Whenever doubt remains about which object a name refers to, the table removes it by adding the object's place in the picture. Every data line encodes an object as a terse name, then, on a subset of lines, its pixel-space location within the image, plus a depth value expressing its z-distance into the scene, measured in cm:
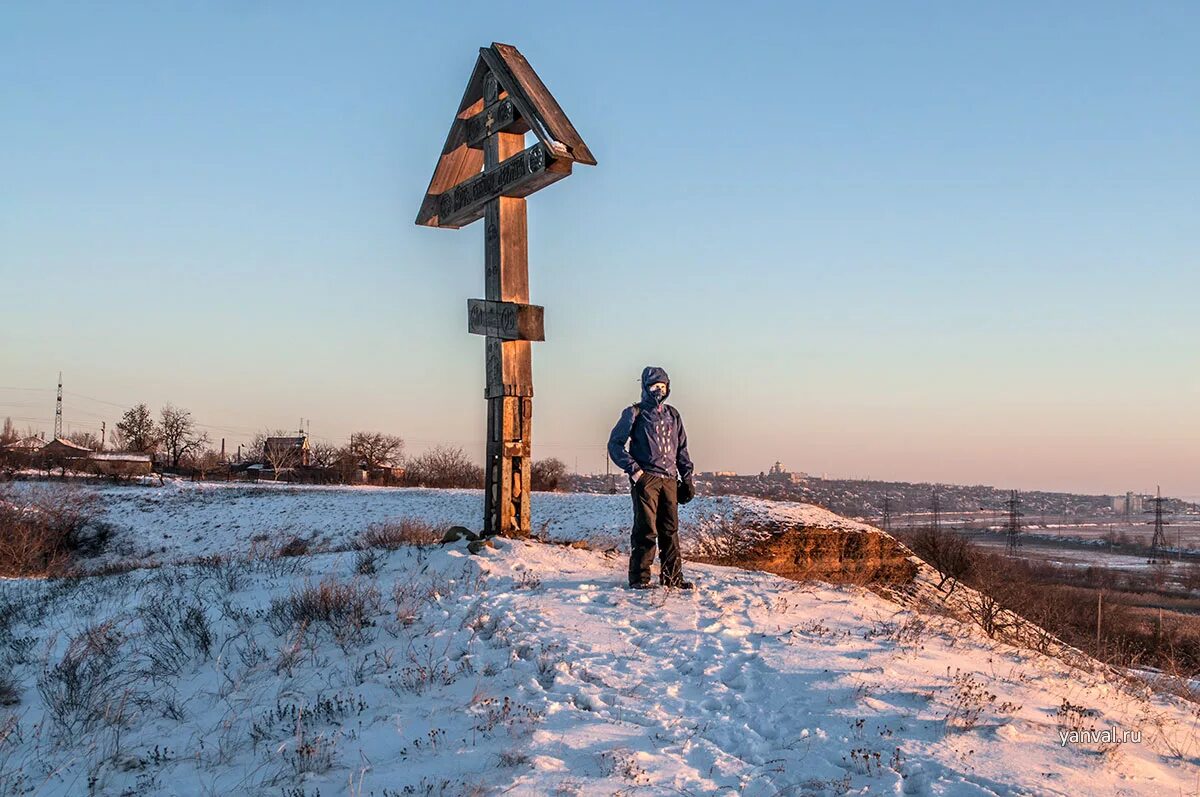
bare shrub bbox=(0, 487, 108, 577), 2034
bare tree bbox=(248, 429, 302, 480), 6675
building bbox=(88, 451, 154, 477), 5159
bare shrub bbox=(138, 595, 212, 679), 767
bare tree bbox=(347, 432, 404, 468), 6191
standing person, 931
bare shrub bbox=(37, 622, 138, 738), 657
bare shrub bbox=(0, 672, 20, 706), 723
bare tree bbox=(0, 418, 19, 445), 5804
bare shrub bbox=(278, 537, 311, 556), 1675
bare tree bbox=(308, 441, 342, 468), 6302
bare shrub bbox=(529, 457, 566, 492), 3595
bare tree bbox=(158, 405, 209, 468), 7069
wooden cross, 1077
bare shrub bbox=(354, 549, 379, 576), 1029
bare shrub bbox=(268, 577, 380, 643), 794
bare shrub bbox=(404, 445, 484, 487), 4444
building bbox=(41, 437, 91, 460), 5314
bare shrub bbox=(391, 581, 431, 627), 800
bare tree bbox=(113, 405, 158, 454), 6950
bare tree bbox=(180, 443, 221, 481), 6211
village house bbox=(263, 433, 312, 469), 6700
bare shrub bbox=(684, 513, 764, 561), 1678
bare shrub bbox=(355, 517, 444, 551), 1200
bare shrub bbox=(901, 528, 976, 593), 2855
